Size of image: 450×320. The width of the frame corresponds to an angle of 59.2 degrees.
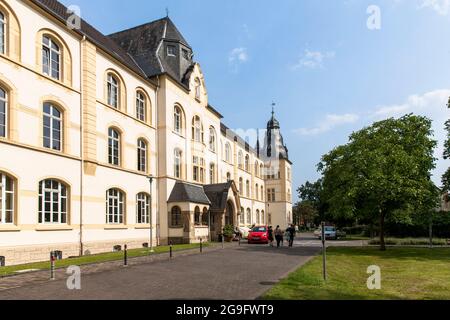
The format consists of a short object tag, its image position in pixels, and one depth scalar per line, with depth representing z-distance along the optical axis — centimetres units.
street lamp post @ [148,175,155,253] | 2780
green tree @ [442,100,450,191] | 2434
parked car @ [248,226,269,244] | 3438
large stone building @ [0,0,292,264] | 1870
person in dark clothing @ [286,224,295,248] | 3075
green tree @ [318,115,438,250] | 2438
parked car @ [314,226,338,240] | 4722
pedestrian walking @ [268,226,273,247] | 3386
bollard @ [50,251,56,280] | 1290
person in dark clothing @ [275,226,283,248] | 3016
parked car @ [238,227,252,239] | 4768
